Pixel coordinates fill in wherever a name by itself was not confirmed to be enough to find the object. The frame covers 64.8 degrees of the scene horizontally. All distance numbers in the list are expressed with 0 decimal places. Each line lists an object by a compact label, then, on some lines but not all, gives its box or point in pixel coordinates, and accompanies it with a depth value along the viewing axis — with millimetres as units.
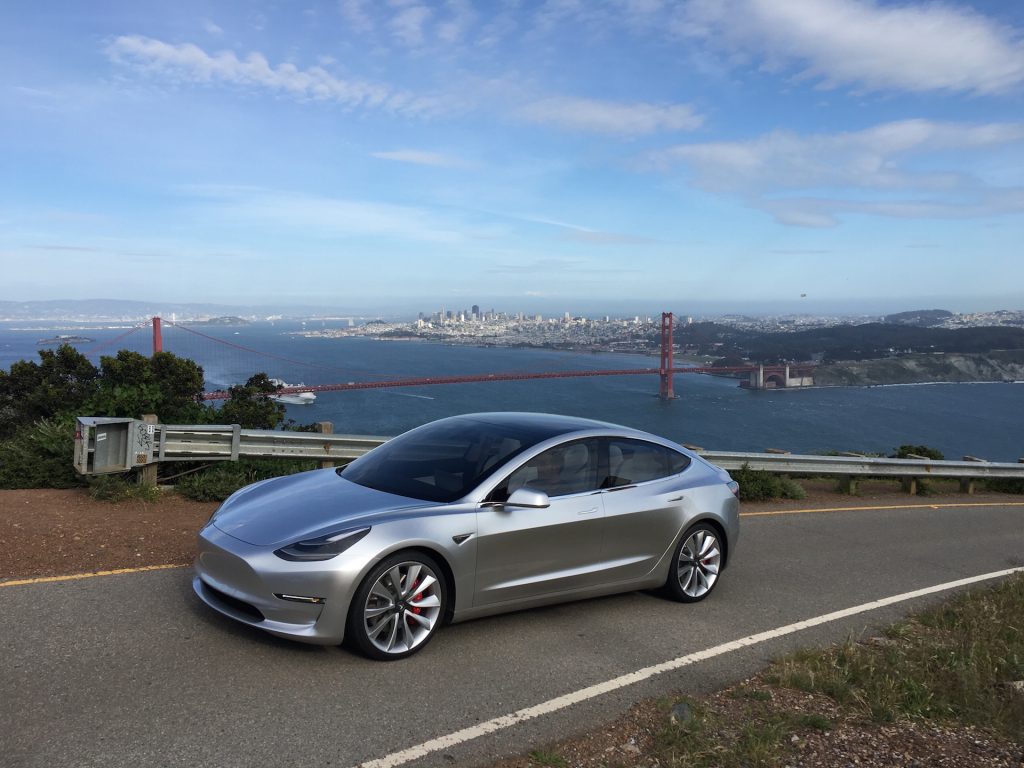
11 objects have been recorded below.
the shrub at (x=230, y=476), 8398
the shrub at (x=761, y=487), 11617
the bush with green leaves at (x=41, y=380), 19188
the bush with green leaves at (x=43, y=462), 8773
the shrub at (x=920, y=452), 18978
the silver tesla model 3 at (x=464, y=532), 4262
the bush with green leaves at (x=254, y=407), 15081
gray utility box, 7570
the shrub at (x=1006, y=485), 16898
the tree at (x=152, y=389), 9844
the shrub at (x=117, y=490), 7887
